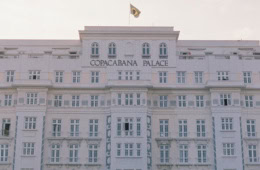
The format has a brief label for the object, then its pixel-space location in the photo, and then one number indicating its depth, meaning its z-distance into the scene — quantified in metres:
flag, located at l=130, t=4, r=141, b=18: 69.38
